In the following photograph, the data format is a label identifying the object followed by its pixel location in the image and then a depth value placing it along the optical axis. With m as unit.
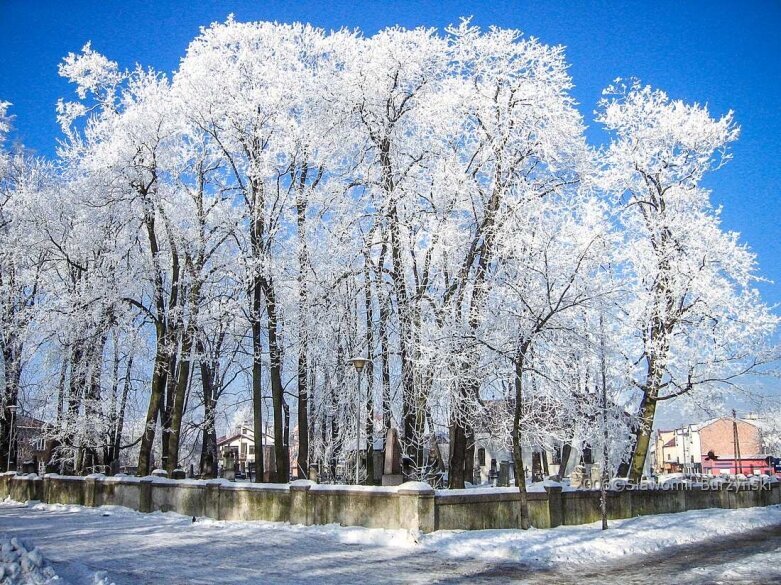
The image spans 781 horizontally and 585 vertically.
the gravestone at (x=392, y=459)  19.08
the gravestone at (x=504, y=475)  31.76
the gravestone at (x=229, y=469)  26.79
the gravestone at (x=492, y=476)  37.47
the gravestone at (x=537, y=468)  38.63
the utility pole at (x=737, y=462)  51.50
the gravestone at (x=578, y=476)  25.25
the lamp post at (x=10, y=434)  28.74
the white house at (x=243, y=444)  86.21
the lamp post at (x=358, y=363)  17.98
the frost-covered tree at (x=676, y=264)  23.38
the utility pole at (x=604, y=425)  16.86
